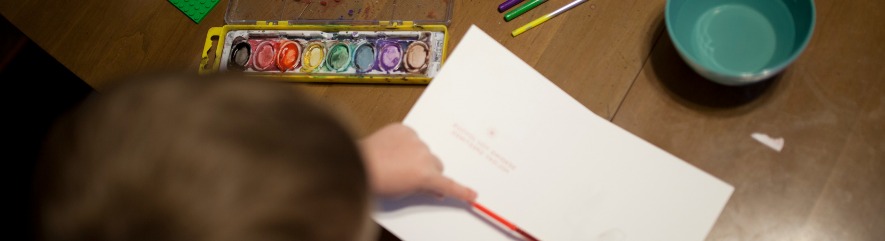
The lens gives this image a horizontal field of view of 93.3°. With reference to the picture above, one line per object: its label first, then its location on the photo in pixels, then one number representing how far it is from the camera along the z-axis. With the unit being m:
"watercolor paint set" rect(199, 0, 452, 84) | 0.53
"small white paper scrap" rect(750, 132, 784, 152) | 0.46
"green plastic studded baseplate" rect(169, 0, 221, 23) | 0.61
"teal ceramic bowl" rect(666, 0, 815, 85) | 0.45
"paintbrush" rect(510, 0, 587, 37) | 0.53
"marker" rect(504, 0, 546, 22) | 0.54
